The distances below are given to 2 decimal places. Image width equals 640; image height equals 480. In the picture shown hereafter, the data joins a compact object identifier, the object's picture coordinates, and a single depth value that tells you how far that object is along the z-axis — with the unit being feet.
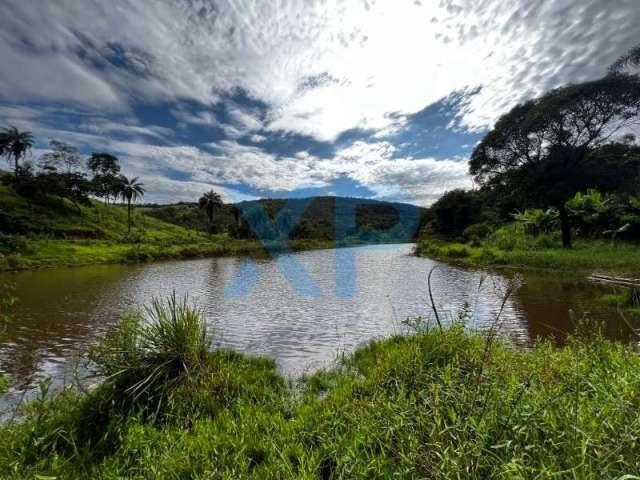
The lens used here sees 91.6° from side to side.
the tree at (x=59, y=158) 186.29
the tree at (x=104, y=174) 203.51
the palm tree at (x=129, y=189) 197.88
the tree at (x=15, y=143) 162.20
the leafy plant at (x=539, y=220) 66.63
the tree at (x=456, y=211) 167.94
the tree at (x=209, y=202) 216.54
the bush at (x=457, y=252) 89.55
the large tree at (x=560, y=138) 63.00
